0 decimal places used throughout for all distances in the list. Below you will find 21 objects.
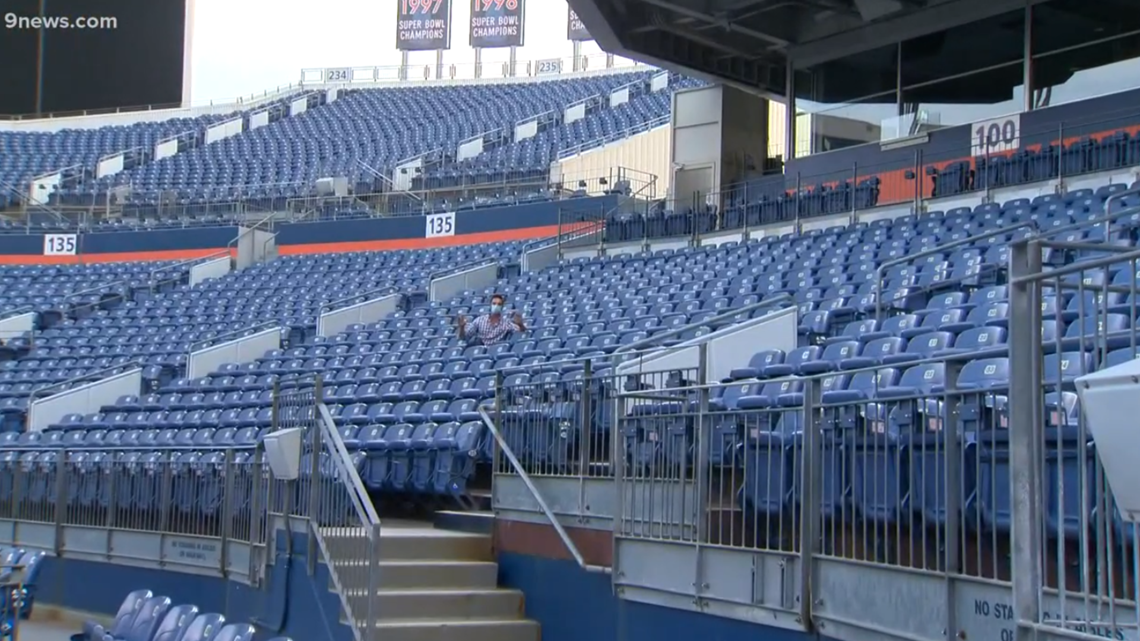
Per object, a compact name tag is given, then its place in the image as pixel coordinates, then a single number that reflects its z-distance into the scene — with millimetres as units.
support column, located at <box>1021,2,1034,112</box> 18250
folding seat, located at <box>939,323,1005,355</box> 7742
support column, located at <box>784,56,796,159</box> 22203
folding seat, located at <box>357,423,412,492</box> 11602
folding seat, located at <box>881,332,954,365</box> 8008
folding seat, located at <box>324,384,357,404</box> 14380
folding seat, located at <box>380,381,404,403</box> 13555
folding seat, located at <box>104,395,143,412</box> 18047
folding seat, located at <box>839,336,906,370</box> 7832
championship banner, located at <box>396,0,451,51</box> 49469
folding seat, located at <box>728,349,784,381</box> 9067
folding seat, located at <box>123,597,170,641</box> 9312
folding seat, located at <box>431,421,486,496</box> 10859
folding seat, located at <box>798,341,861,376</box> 8164
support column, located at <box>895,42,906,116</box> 20219
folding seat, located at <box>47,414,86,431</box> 17594
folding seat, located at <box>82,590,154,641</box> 9188
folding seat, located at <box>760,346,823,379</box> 8625
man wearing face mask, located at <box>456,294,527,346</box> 15539
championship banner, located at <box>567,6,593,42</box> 47219
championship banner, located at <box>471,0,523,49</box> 48531
